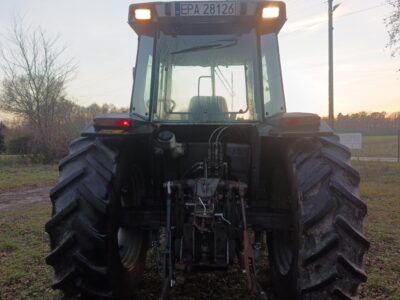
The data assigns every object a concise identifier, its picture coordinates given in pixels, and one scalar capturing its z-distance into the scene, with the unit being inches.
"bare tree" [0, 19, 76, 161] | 1116.5
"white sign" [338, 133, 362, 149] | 883.1
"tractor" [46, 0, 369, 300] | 129.7
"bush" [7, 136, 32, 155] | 1125.1
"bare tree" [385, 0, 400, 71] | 713.0
